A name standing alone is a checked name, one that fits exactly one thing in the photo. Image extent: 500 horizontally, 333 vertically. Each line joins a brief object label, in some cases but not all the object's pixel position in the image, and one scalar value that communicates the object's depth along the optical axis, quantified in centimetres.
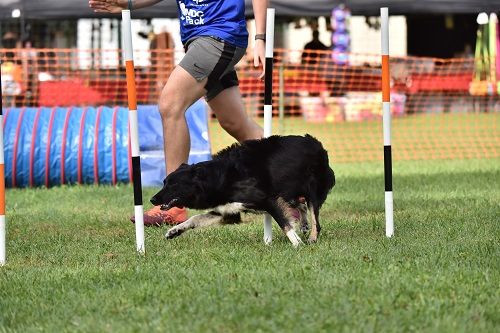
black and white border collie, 1076
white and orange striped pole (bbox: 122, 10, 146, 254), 1010
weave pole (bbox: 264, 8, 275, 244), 1096
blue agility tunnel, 2033
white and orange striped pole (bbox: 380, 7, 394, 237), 1108
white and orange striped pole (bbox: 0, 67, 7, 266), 985
